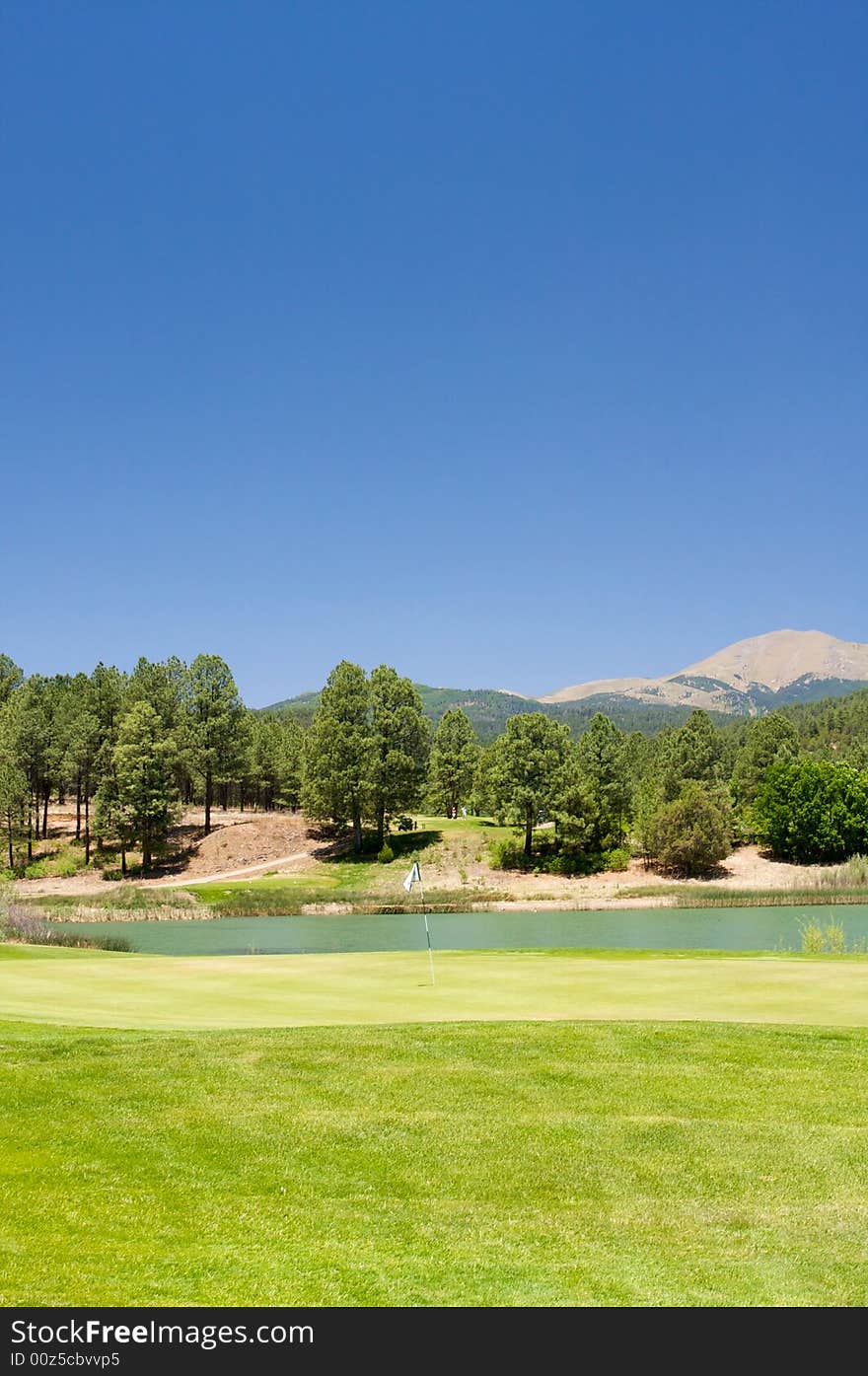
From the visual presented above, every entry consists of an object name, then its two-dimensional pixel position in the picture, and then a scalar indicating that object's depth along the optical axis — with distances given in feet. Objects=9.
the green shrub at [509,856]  221.66
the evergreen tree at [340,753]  230.07
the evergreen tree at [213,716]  247.70
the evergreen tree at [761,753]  279.69
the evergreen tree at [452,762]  337.52
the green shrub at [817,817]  222.48
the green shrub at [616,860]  217.56
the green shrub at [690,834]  208.33
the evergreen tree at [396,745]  233.14
